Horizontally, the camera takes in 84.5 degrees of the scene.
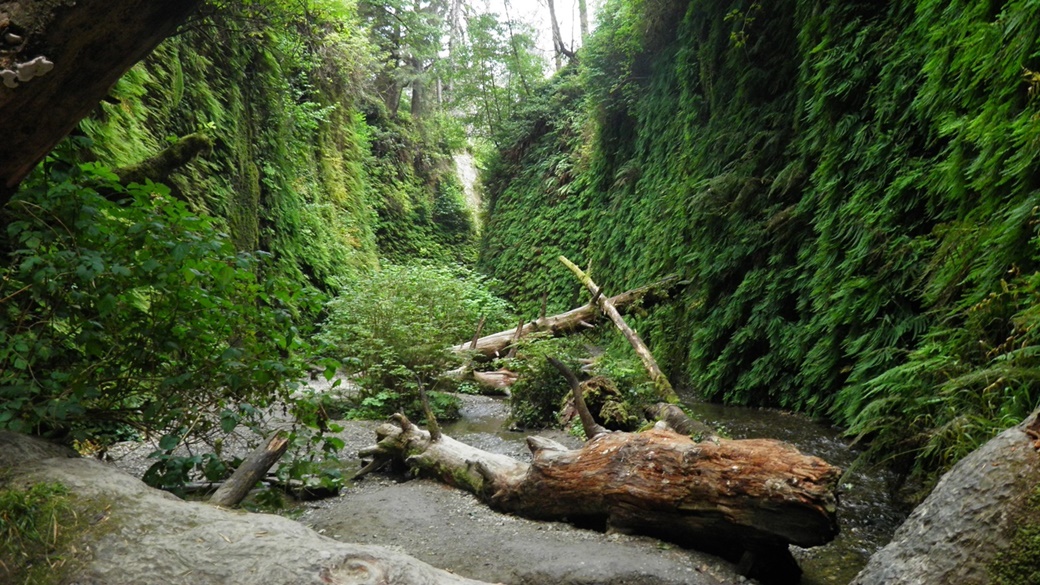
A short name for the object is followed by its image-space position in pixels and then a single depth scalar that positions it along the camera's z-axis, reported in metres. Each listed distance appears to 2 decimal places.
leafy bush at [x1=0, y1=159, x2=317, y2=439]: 2.45
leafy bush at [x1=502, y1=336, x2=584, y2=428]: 7.07
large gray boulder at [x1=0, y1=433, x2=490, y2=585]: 1.89
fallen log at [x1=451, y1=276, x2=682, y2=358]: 10.16
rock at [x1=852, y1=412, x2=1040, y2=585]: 1.89
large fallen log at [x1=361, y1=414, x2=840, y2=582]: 2.80
